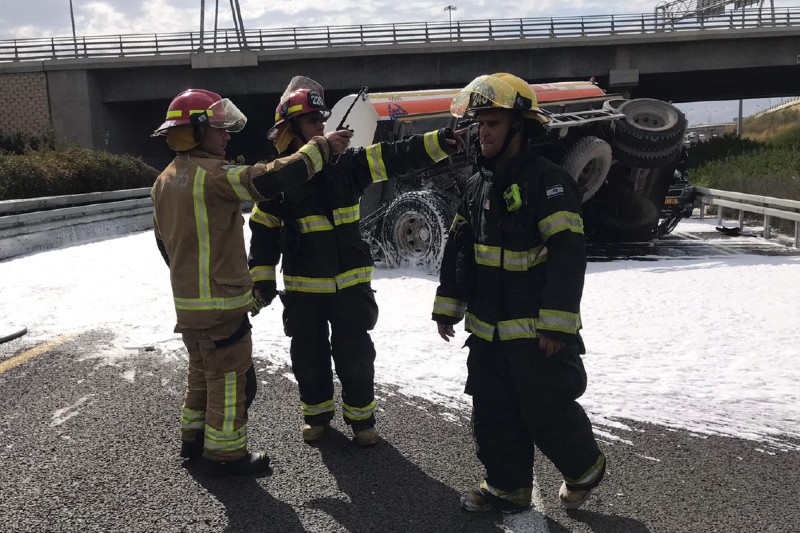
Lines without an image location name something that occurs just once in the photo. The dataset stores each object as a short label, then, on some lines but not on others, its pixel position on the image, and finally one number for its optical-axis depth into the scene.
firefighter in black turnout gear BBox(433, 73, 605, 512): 3.02
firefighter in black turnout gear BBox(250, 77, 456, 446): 3.98
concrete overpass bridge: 30.72
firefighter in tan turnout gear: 3.52
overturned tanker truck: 9.16
